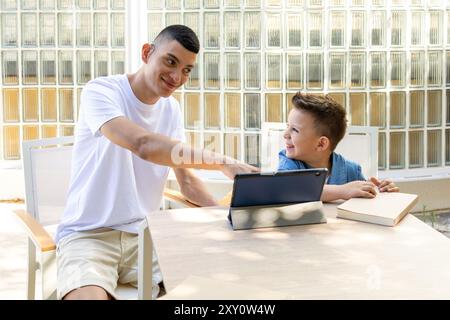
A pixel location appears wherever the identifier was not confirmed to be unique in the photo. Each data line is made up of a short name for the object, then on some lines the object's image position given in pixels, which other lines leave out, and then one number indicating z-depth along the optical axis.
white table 1.83
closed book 2.41
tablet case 2.28
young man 2.67
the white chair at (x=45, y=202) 2.61
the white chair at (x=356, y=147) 3.40
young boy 2.73
